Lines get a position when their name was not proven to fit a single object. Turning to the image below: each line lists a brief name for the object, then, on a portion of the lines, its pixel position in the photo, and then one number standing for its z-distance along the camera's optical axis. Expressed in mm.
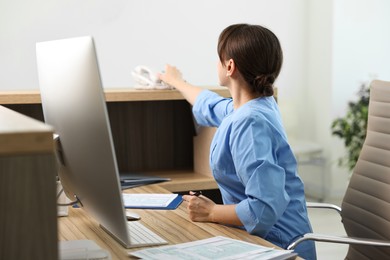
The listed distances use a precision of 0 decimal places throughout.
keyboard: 2637
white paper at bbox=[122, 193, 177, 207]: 3139
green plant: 7200
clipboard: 3099
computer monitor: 2238
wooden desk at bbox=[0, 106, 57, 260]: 1798
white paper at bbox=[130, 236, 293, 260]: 2495
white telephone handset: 3635
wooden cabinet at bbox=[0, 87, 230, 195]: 3814
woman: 2842
